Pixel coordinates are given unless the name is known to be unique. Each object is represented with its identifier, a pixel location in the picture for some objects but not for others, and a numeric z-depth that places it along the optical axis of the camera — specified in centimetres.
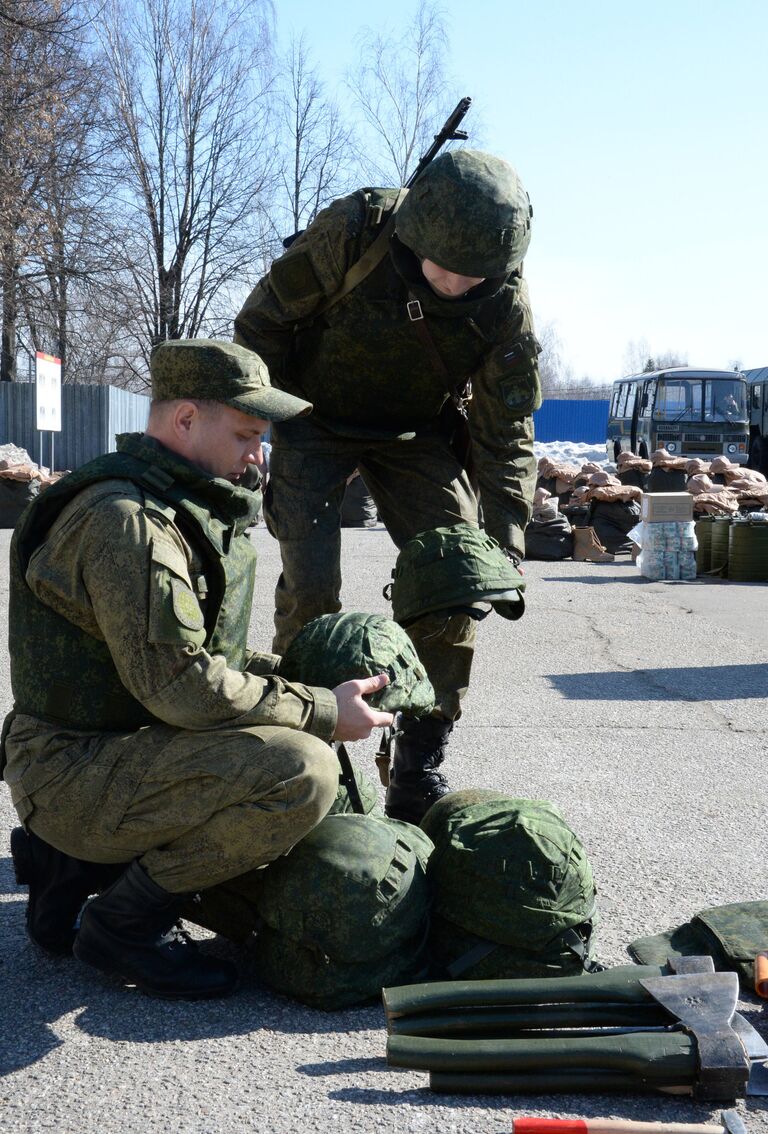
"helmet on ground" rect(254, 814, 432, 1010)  293
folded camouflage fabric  304
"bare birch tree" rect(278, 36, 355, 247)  3180
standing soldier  423
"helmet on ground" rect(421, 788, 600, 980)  296
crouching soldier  277
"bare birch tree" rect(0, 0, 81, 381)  2331
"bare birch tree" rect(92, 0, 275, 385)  3056
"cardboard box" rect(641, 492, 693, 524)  1272
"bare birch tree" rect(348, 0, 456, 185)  3027
